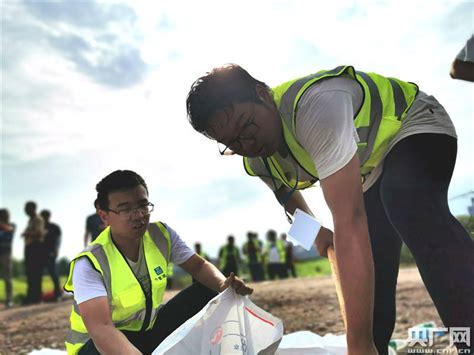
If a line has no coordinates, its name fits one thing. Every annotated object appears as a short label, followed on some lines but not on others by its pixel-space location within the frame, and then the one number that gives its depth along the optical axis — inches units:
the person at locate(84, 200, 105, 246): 221.1
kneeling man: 76.5
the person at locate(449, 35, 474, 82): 69.6
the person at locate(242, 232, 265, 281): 388.2
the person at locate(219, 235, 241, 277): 370.9
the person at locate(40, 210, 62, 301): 277.6
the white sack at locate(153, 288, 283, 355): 73.0
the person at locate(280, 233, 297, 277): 416.8
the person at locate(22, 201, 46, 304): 267.4
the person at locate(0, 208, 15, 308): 259.1
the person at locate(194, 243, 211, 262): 362.3
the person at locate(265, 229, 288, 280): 393.7
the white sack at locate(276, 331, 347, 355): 96.4
